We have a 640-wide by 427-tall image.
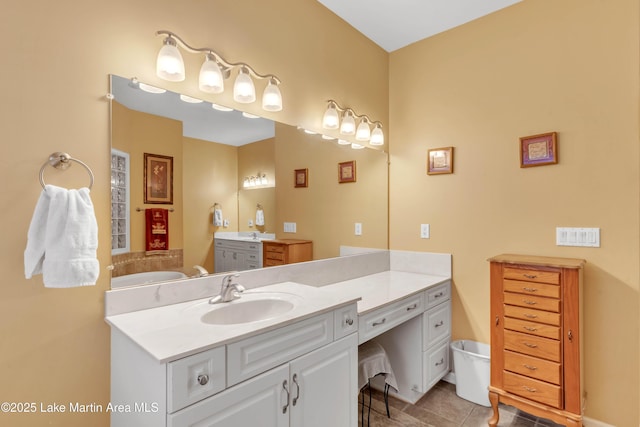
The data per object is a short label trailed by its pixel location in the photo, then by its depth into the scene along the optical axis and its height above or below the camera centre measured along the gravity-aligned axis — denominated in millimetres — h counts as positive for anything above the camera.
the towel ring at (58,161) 1156 +200
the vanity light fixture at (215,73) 1426 +698
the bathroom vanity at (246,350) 979 -495
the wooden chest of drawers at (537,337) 1687 -677
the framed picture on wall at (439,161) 2475 +422
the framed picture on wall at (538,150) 2031 +416
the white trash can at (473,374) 2113 -1072
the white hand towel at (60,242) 1036 -88
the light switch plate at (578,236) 1892 -135
